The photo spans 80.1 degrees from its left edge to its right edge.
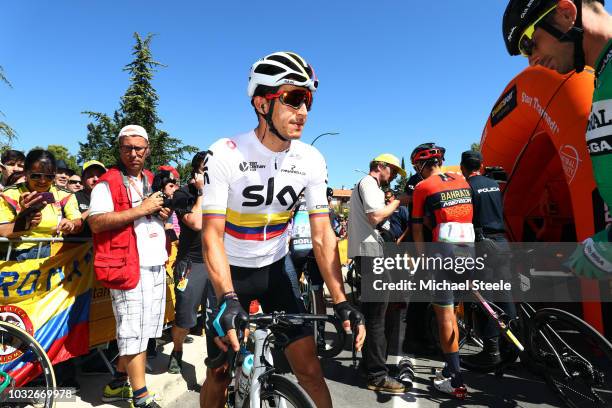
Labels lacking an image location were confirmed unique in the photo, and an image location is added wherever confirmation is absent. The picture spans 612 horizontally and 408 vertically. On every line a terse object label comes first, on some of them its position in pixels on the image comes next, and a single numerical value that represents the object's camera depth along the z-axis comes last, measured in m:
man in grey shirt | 3.85
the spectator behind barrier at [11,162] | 5.30
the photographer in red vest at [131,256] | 3.01
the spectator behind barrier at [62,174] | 5.71
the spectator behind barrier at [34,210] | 3.22
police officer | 4.17
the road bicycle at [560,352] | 3.03
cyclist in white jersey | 2.19
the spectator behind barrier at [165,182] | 3.62
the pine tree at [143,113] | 31.28
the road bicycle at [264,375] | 1.77
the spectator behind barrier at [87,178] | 4.82
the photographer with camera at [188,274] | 4.03
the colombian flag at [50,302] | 3.03
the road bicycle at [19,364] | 2.81
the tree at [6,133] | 15.67
